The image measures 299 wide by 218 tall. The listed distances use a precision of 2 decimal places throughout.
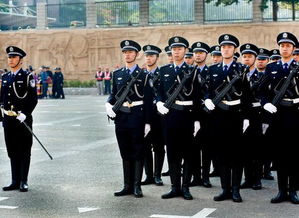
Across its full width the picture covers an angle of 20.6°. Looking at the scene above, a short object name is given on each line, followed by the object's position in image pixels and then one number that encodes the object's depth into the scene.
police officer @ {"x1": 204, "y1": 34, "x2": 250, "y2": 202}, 10.35
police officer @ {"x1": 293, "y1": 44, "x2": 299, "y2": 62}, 12.31
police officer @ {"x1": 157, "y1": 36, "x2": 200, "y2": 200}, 10.53
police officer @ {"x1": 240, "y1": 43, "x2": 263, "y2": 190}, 11.59
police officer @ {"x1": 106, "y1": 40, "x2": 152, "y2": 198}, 10.81
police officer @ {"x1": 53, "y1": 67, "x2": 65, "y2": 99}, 45.77
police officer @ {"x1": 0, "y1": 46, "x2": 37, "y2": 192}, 11.36
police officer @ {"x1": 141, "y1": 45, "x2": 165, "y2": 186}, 11.93
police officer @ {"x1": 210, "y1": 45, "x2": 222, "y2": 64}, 12.35
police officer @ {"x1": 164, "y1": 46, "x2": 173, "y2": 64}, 12.76
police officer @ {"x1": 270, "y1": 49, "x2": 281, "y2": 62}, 13.23
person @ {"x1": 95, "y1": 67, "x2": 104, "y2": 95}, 48.51
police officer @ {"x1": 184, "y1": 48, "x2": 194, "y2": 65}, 12.88
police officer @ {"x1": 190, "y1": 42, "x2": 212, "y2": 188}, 11.65
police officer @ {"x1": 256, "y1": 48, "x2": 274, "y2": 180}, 11.91
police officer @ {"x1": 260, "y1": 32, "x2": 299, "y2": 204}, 10.17
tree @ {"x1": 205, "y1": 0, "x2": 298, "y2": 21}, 48.03
